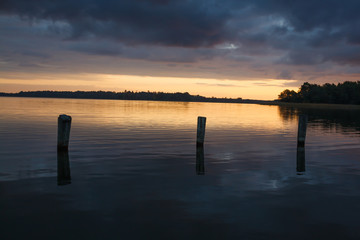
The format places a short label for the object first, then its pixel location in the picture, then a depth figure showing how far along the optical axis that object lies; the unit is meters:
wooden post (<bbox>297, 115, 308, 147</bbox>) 21.16
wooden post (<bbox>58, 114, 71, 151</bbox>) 16.17
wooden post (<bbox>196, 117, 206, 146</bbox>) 20.05
